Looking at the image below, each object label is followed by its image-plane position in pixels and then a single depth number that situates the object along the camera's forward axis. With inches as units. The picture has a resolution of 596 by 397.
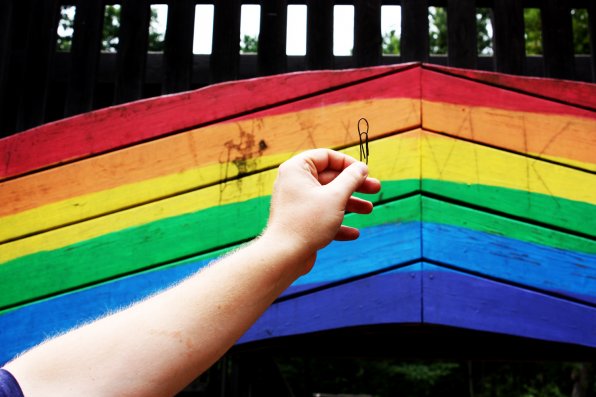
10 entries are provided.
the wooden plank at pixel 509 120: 85.7
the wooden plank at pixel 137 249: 87.8
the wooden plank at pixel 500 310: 78.2
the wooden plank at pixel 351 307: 79.3
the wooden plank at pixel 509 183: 83.7
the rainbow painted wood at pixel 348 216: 80.7
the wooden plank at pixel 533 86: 87.4
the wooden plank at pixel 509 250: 80.7
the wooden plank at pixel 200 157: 87.2
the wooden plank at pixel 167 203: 84.5
